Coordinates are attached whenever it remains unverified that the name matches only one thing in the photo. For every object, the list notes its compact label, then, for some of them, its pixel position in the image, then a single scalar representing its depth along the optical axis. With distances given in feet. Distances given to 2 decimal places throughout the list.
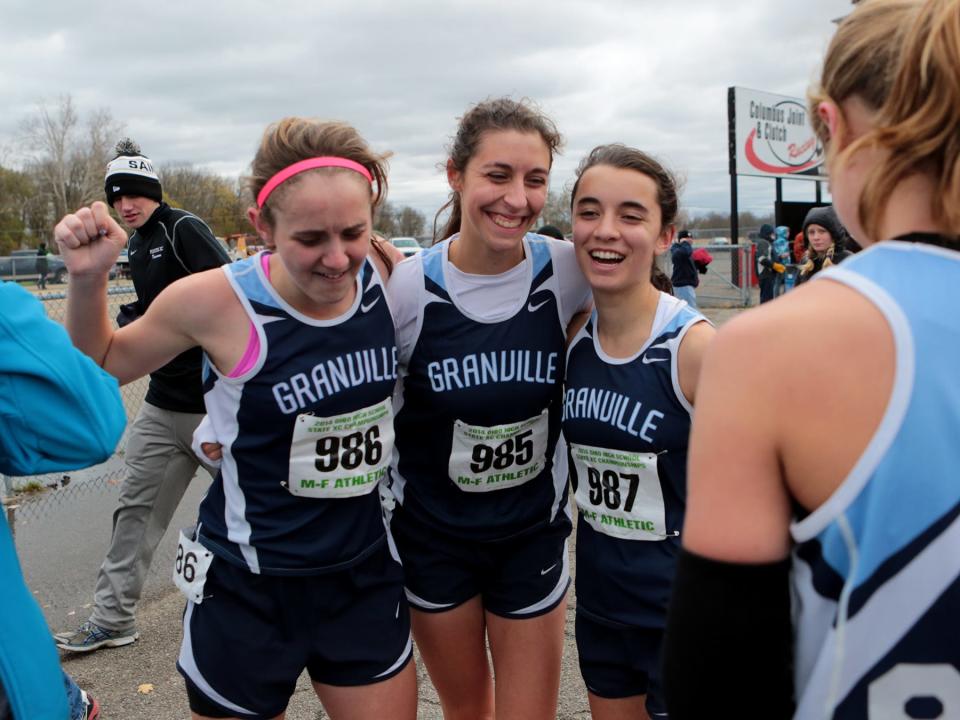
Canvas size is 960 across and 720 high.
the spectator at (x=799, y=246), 42.18
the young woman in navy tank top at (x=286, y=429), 6.58
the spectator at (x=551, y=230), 26.30
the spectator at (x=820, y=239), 24.23
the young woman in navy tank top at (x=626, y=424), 6.74
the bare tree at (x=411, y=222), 209.86
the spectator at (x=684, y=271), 40.37
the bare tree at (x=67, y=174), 162.50
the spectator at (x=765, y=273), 44.11
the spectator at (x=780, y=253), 43.24
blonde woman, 2.90
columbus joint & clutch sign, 64.28
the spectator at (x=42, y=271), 62.11
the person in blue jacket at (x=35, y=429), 4.47
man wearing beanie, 11.75
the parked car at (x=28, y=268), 74.08
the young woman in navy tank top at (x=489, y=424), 7.67
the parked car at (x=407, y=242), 124.58
